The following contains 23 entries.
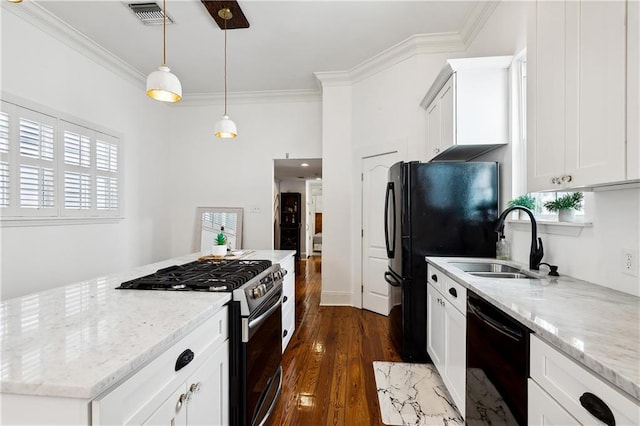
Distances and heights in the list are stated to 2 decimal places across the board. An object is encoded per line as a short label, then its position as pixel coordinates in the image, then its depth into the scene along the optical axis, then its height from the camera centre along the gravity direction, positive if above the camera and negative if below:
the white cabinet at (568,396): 0.65 -0.49
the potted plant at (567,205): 1.55 +0.06
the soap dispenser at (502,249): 2.16 -0.27
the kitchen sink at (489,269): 1.79 -0.38
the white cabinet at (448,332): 1.56 -0.77
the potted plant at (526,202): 1.83 +0.09
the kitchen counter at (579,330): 0.67 -0.36
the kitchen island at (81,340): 0.63 -0.39
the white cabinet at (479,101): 2.16 +0.90
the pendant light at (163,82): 1.77 +0.84
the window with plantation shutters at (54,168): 2.43 +0.44
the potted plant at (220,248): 2.34 -0.30
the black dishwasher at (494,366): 1.01 -0.63
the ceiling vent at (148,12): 2.63 +1.97
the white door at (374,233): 3.50 -0.25
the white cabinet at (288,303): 2.47 -0.86
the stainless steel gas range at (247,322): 1.35 -0.59
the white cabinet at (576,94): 0.98 +0.51
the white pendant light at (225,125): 2.65 +0.84
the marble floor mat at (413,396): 1.74 -1.28
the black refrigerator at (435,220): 2.21 -0.05
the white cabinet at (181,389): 0.70 -0.57
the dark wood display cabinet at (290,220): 8.11 -0.20
